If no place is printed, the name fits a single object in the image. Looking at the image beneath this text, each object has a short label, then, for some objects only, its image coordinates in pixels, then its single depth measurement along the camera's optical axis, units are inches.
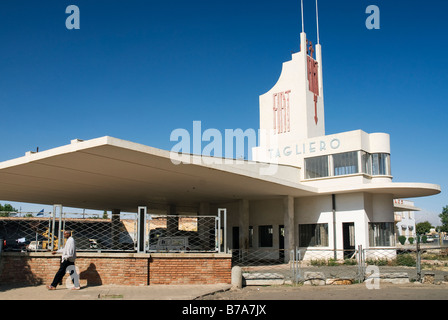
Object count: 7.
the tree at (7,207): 3211.1
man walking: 468.8
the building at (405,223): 2532.2
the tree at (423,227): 3168.3
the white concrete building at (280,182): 679.1
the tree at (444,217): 3379.7
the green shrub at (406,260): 853.8
